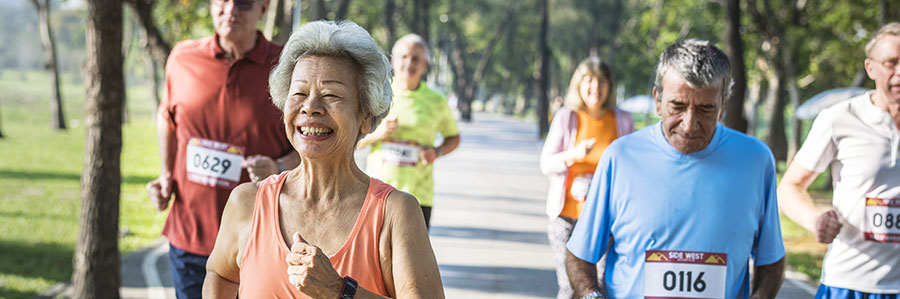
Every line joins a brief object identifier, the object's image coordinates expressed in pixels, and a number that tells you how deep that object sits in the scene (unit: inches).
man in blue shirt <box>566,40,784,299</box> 122.8
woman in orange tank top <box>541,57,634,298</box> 214.2
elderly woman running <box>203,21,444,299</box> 93.4
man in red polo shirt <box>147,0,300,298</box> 163.5
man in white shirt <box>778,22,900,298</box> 141.1
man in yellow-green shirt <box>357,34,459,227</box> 239.6
